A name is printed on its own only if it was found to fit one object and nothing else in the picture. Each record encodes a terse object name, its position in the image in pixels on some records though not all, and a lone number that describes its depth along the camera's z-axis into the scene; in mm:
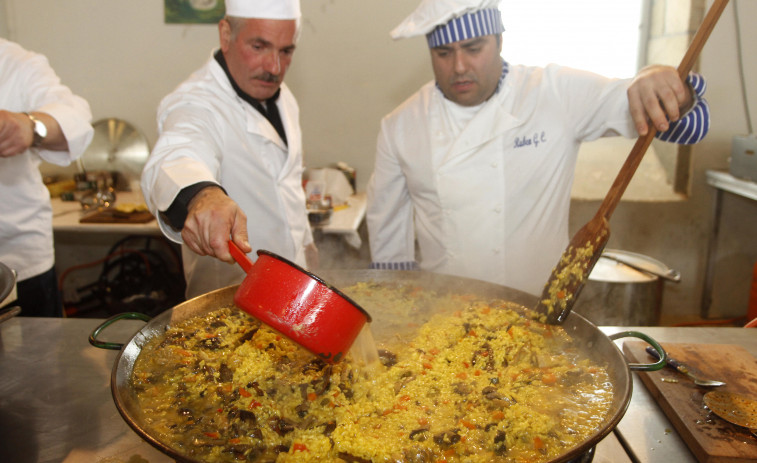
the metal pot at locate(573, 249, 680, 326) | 3062
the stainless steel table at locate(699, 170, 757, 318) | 3688
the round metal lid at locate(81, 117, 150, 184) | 4715
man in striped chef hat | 2236
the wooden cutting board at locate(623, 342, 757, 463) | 1208
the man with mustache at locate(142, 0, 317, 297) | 2252
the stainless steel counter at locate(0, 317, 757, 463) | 1311
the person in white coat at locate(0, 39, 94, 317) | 2287
